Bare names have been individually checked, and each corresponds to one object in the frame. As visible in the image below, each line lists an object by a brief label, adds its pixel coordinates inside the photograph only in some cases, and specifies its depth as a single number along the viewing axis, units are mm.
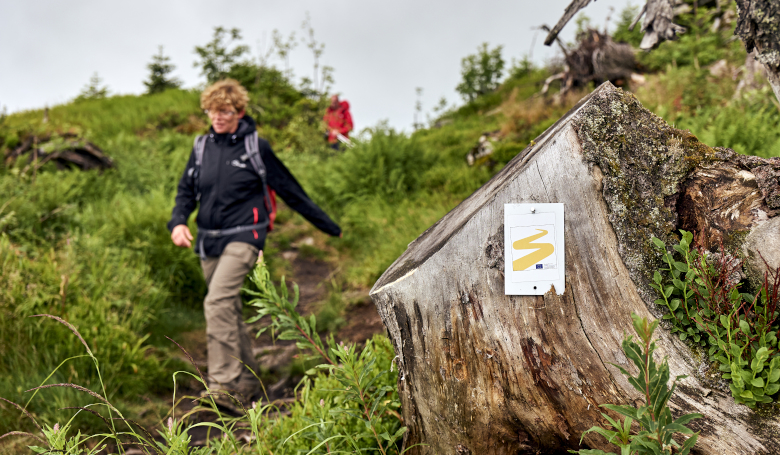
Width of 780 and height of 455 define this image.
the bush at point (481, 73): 21250
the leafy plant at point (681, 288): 1354
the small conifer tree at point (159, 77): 19875
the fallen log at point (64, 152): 7109
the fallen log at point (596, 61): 8844
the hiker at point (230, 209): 3725
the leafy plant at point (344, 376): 1607
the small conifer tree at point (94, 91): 19484
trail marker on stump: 1500
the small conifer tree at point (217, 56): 18781
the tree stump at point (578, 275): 1467
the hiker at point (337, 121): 13250
